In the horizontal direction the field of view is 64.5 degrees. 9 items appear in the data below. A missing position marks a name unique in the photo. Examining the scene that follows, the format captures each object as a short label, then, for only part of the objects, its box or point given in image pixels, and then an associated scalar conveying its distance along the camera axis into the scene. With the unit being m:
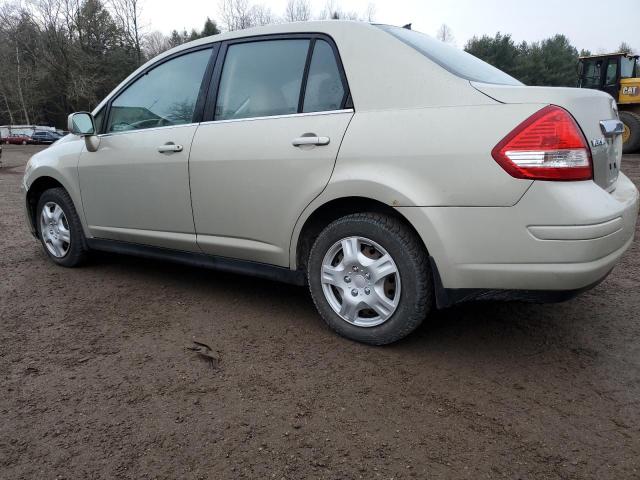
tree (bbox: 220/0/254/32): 50.94
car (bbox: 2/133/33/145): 43.62
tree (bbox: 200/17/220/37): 55.44
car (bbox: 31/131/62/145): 43.59
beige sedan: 2.16
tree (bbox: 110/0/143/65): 48.16
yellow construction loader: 15.14
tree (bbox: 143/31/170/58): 52.69
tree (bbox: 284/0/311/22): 50.53
